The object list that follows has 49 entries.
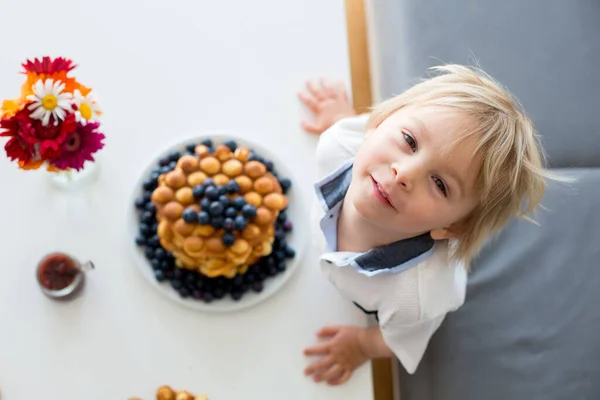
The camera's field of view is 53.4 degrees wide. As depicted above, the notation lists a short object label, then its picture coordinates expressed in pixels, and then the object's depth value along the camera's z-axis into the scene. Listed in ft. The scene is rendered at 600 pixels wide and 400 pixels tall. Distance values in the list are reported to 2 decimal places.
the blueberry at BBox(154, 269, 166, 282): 3.16
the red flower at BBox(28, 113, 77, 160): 2.66
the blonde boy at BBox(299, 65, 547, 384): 2.45
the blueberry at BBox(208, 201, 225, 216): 2.84
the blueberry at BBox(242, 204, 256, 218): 2.88
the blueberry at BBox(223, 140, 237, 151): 3.30
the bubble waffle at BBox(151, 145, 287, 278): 2.87
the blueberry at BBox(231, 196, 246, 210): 2.91
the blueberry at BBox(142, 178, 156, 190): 3.24
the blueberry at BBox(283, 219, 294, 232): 3.32
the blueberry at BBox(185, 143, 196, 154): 3.31
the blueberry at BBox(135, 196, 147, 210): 3.22
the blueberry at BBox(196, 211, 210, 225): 2.84
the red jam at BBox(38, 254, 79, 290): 3.16
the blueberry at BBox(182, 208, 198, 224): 2.84
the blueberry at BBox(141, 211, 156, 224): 3.20
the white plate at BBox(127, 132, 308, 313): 3.19
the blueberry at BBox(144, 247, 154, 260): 3.20
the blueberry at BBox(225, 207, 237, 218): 2.87
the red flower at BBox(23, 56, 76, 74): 2.66
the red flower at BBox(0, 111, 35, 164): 2.63
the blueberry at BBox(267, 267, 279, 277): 3.24
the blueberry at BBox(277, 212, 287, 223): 3.31
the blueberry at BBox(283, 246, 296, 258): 3.27
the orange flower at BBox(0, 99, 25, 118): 2.64
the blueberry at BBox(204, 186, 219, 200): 2.88
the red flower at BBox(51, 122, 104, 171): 2.77
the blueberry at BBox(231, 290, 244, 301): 3.19
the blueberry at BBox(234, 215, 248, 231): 2.86
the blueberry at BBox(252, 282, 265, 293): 3.20
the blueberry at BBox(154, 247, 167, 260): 3.16
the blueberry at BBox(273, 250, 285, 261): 3.24
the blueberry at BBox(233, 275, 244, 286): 3.18
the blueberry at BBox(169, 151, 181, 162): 3.28
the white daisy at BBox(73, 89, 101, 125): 2.75
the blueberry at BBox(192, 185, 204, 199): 2.89
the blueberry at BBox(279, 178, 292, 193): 3.30
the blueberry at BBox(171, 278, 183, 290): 3.17
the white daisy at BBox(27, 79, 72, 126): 2.65
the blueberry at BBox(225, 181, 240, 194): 2.92
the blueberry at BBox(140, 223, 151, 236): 3.20
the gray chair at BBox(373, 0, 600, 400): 3.32
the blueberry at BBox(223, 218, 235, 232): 2.85
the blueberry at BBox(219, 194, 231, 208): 2.87
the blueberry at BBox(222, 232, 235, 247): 2.86
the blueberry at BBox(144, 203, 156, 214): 3.21
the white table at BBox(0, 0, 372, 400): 3.16
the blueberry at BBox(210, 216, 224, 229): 2.85
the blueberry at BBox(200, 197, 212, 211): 2.86
